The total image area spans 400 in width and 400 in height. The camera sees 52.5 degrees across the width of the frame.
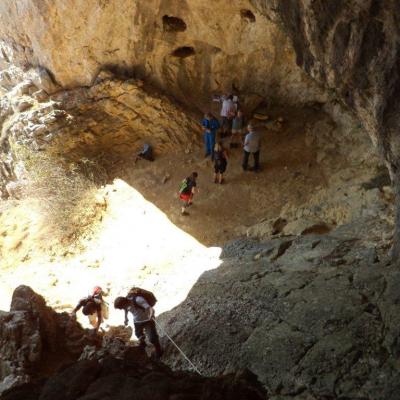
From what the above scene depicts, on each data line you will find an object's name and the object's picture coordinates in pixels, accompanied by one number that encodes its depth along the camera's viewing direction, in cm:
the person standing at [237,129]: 1073
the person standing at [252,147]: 962
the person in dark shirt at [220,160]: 972
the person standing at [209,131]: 1059
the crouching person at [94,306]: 680
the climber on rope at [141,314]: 562
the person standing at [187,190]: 931
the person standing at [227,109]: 1098
